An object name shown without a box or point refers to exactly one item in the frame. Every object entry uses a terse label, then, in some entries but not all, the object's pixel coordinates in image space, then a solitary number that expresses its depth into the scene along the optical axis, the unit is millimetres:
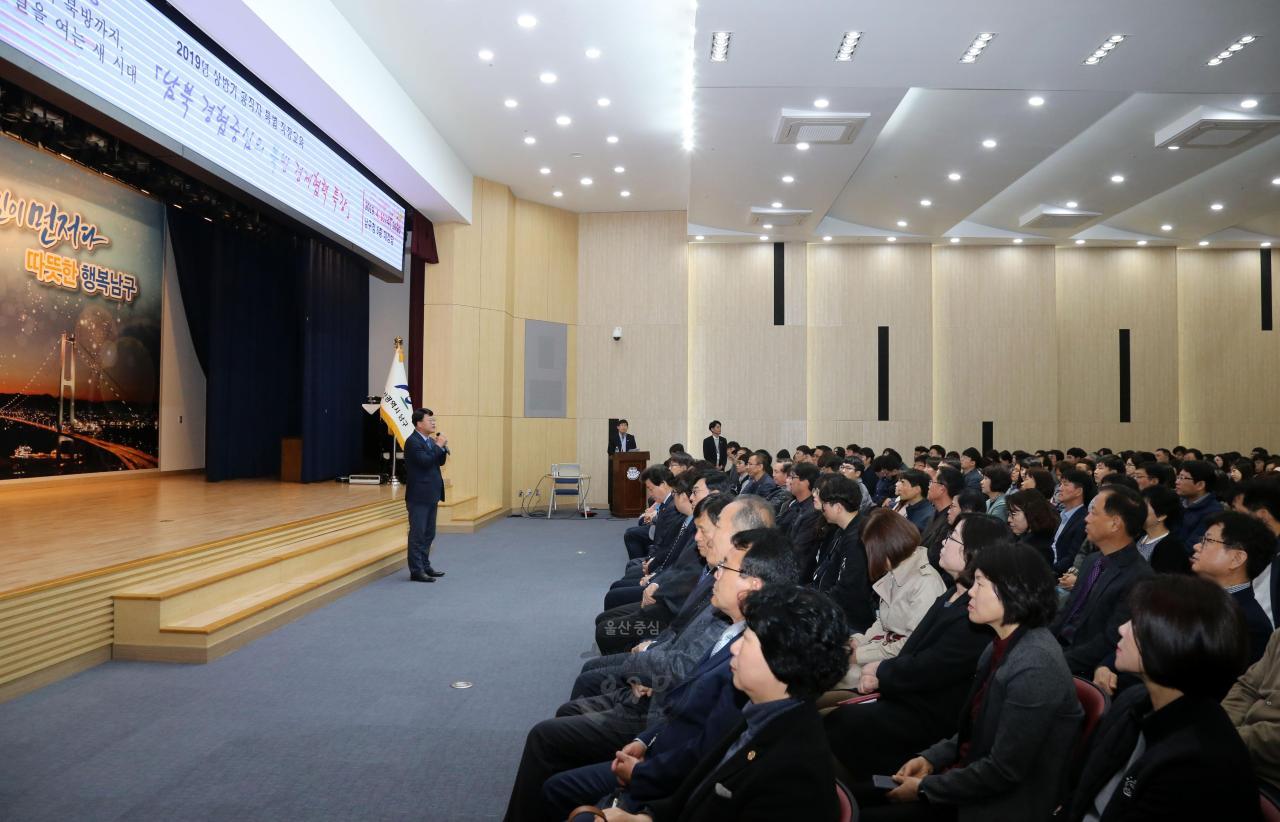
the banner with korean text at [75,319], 8539
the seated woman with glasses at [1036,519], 3859
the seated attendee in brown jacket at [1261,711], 1841
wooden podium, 11883
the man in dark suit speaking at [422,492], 6832
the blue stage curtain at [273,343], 10398
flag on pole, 10172
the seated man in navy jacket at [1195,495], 4594
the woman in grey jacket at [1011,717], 1853
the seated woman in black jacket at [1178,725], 1441
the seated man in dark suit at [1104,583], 2783
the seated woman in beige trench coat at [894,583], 3021
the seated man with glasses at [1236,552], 2643
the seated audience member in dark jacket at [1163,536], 3496
